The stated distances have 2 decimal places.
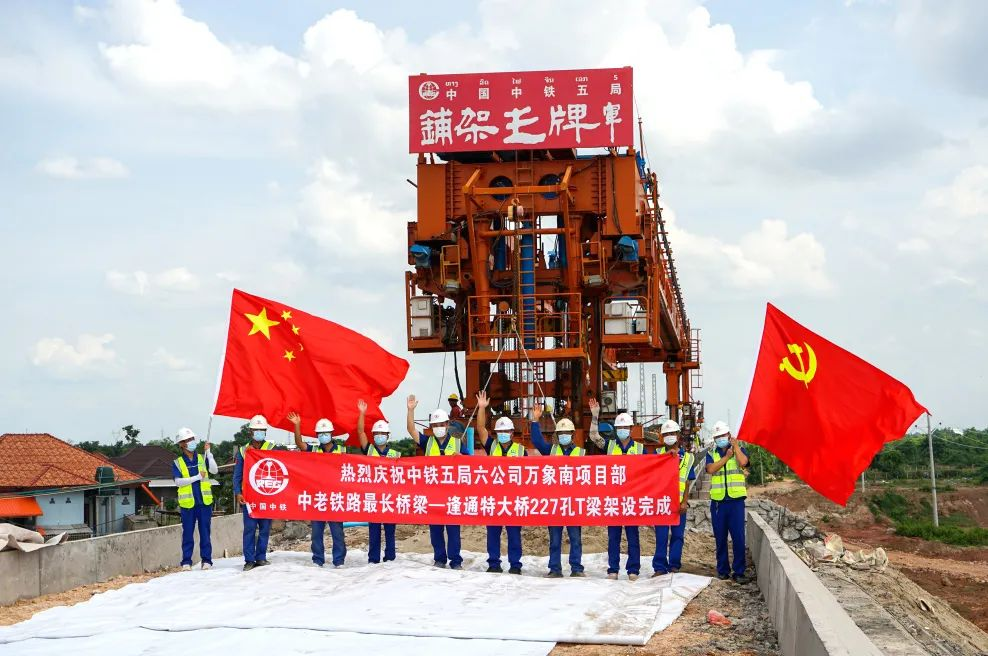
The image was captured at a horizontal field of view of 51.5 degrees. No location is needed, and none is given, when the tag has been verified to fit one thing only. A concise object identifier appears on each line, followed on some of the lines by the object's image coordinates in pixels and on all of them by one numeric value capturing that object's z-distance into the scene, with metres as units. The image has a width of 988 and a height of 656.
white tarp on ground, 8.62
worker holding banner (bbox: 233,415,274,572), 12.94
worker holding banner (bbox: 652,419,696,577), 12.13
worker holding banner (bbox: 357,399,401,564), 13.18
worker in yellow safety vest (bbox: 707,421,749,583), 11.94
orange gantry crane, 19.41
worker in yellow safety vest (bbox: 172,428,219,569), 13.30
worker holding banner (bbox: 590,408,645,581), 12.27
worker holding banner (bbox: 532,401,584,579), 12.34
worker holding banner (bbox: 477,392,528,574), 12.58
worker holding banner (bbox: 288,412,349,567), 13.12
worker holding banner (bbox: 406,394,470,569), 12.92
